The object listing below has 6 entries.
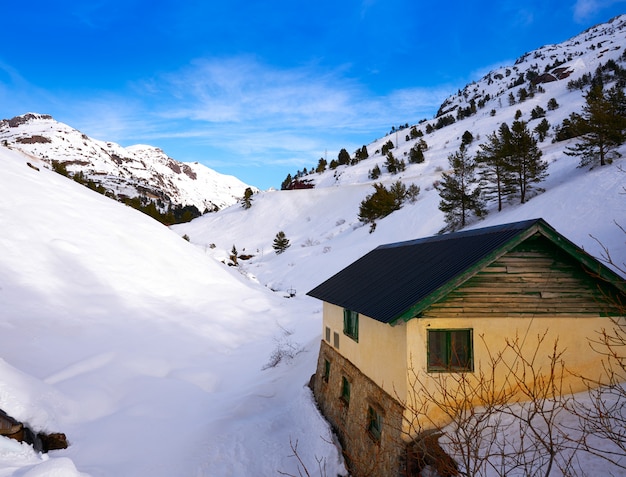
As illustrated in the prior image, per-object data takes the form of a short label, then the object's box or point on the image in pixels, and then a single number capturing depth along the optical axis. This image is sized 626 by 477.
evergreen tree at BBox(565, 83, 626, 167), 30.72
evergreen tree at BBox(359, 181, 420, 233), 57.03
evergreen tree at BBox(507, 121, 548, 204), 33.78
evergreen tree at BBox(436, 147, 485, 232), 37.94
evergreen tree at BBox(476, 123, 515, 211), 34.88
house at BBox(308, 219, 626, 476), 8.41
